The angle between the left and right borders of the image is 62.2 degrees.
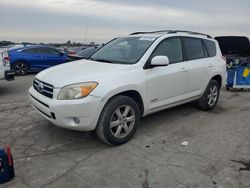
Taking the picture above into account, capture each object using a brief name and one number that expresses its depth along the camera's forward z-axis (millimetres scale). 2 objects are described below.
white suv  2862
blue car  9221
